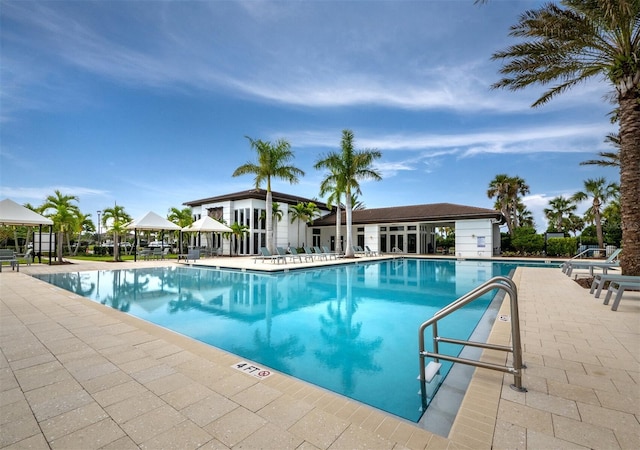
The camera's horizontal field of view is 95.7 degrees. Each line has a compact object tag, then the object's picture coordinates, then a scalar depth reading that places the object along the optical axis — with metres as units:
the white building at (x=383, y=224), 25.02
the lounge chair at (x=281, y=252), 19.11
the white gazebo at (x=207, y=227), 21.52
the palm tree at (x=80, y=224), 21.74
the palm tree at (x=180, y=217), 28.94
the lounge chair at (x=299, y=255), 19.69
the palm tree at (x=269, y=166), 21.75
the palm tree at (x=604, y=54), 8.35
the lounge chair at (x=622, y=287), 6.13
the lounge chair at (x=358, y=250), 25.33
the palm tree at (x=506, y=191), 32.00
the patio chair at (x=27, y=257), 16.71
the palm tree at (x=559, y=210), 39.16
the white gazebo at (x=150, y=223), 18.95
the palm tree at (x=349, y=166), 22.08
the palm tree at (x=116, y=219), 20.55
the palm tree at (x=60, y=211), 18.94
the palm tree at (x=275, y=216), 27.80
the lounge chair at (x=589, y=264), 9.90
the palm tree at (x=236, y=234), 26.67
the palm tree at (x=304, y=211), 28.89
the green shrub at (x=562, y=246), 25.86
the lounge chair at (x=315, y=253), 21.01
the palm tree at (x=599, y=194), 27.32
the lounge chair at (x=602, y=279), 6.66
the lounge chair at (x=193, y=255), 19.38
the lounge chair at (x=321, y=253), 21.48
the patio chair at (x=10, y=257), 14.47
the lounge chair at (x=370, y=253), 25.45
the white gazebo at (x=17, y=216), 14.76
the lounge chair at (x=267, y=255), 19.45
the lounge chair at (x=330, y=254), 22.70
